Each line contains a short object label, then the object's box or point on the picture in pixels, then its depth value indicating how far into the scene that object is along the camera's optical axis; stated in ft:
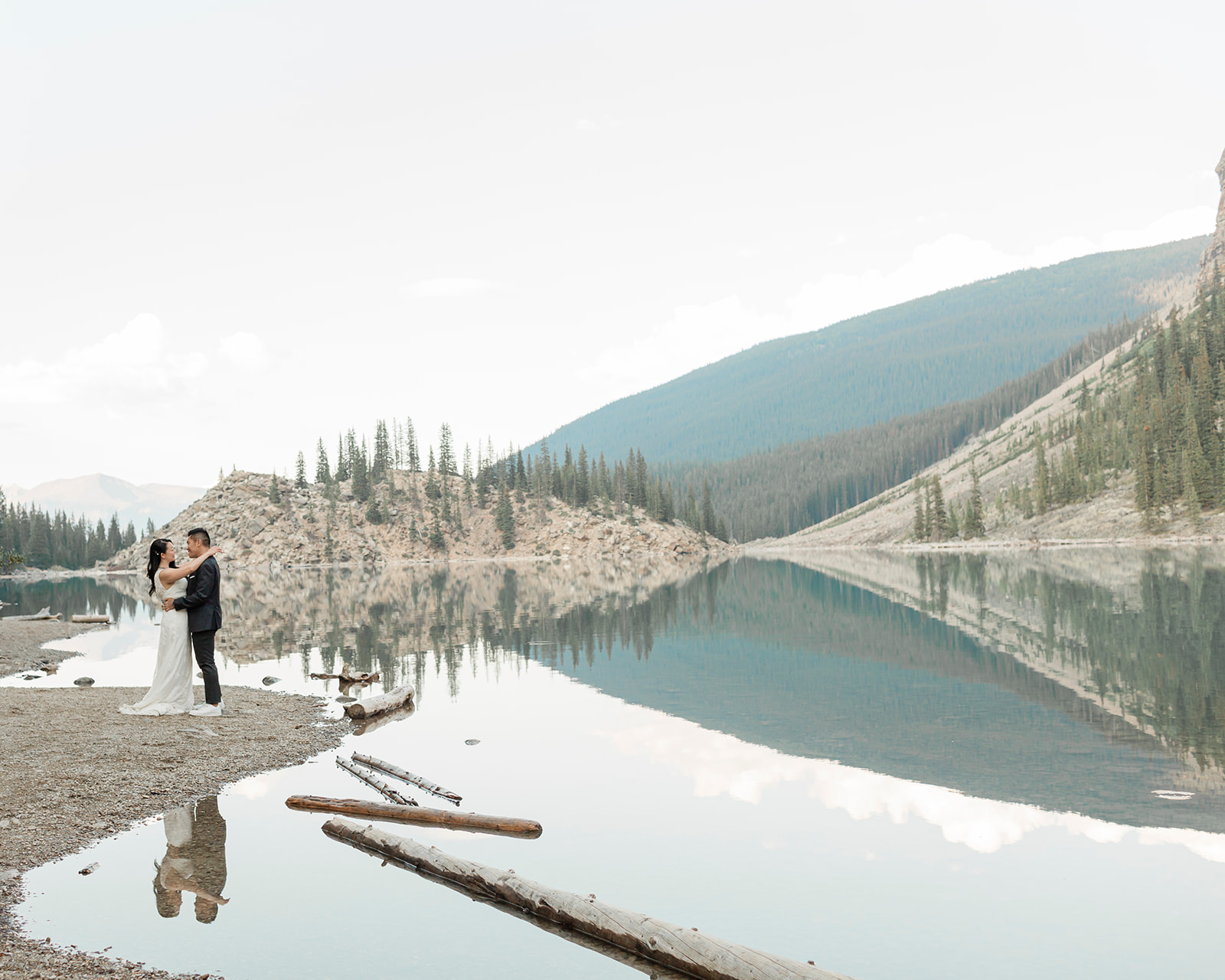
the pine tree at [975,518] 515.09
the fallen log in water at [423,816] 43.80
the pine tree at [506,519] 638.12
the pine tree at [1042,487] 462.60
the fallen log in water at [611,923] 26.58
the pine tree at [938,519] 544.21
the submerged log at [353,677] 91.61
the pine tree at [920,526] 568.41
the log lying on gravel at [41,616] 181.78
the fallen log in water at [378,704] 73.82
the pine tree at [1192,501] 361.10
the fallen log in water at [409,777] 49.21
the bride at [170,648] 65.26
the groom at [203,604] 65.21
